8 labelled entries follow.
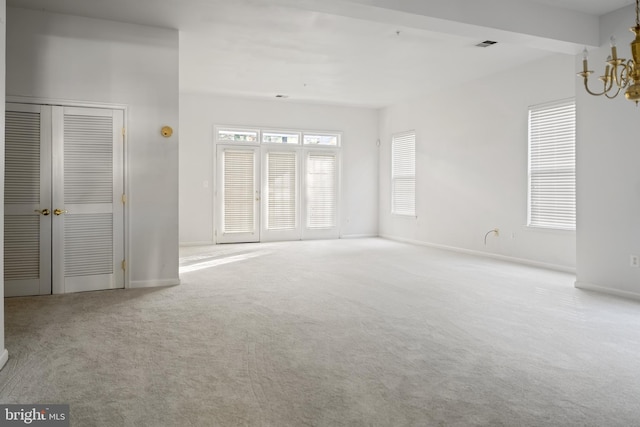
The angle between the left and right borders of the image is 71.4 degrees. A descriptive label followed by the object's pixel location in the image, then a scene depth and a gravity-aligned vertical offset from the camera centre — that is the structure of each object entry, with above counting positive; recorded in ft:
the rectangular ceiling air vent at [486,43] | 18.25 +6.87
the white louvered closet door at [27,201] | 14.60 +0.19
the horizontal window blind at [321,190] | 32.09 +1.30
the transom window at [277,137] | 29.73 +4.94
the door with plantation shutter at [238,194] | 29.50 +0.88
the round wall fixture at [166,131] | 16.35 +2.79
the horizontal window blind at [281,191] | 30.81 +1.17
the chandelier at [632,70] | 9.25 +3.08
